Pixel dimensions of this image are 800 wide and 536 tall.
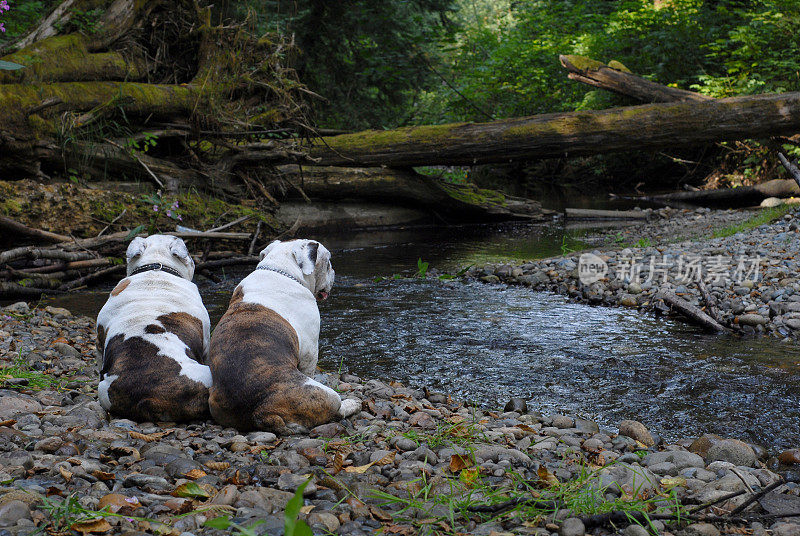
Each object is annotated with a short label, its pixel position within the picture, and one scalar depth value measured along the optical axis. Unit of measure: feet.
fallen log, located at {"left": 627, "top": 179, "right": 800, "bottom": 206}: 48.44
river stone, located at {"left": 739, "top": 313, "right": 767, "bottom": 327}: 20.35
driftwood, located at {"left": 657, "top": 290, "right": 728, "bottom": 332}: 20.84
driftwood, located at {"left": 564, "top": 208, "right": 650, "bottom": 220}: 50.29
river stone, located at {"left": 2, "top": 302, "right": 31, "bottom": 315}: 21.83
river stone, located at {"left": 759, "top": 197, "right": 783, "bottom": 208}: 47.21
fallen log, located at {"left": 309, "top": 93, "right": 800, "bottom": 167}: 42.57
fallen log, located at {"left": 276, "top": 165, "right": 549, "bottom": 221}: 42.86
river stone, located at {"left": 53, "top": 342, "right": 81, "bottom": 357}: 18.12
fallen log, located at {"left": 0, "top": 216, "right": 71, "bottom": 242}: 25.90
